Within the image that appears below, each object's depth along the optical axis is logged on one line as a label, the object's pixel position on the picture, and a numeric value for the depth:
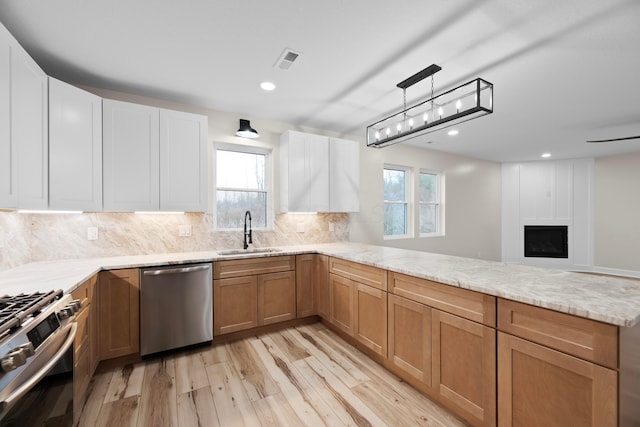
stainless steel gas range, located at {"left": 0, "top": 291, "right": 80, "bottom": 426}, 0.96
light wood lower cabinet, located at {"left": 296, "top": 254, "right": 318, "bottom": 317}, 3.19
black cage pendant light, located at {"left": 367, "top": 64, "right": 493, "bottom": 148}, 1.84
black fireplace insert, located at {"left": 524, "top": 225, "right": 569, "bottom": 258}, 6.41
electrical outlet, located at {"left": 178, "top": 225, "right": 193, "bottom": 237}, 3.12
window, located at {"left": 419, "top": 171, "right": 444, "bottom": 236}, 5.46
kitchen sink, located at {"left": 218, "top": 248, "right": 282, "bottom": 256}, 3.12
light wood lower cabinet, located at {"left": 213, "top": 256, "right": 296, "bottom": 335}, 2.76
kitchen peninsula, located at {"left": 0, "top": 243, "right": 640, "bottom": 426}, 1.15
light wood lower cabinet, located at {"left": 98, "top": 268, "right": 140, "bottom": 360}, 2.28
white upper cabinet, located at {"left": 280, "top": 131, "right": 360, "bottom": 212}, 3.57
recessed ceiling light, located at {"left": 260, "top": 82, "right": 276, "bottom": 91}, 2.68
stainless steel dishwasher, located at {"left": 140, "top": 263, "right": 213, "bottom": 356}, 2.43
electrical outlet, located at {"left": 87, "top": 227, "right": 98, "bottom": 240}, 2.71
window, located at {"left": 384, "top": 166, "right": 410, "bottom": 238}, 4.98
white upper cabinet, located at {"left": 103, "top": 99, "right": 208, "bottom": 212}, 2.57
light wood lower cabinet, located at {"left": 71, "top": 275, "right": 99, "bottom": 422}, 1.65
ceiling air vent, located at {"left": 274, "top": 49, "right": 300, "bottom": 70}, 2.17
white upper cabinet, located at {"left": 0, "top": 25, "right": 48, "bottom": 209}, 1.59
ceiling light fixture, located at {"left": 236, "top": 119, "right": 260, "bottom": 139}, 3.32
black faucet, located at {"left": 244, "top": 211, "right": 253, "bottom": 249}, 3.29
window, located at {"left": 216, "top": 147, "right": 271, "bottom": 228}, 3.48
